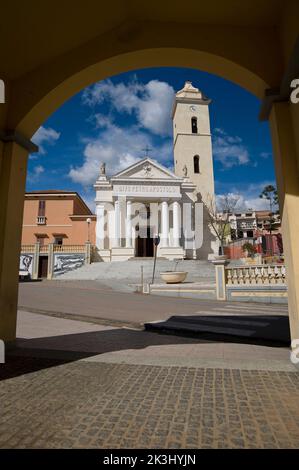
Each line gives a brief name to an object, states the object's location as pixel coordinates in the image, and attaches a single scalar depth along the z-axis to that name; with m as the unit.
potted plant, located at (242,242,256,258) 29.94
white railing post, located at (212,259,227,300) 12.58
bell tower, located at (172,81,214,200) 39.53
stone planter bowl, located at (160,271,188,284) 16.62
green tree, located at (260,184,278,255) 34.50
